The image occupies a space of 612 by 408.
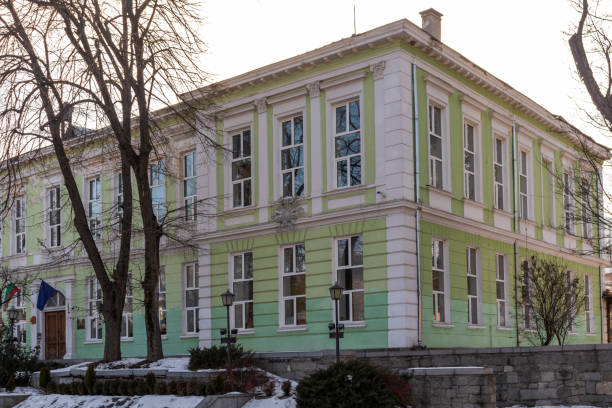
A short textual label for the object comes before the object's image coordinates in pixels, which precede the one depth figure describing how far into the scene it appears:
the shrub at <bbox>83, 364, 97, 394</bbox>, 22.48
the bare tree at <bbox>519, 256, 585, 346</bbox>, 27.20
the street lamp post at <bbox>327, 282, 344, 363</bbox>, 19.84
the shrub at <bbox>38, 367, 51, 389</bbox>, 24.42
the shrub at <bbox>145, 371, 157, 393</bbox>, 21.06
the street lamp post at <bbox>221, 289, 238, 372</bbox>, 21.28
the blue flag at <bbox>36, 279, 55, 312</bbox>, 35.03
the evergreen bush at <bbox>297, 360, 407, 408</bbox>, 16.31
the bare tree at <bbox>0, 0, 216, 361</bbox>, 23.16
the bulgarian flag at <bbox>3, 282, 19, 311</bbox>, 35.19
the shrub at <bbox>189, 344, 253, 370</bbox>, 21.89
